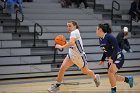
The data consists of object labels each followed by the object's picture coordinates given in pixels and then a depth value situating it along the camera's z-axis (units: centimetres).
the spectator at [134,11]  1795
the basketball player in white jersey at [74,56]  923
